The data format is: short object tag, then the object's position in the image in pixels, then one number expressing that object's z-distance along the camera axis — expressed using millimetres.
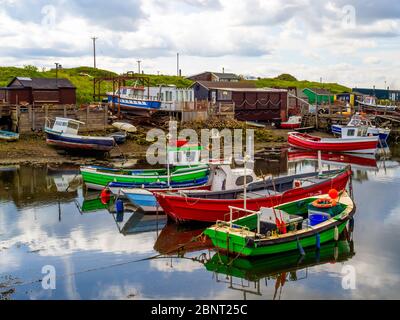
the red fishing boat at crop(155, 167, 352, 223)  21188
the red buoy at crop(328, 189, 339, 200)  20406
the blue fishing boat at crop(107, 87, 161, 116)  49469
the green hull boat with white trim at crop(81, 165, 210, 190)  26328
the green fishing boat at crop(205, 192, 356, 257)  17250
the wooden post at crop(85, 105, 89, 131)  44303
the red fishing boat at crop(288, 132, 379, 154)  45500
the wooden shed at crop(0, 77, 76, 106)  45500
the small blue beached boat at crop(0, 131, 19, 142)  39781
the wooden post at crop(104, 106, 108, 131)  45469
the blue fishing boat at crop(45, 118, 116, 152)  38969
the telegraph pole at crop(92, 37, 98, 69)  88812
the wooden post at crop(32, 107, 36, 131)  41875
